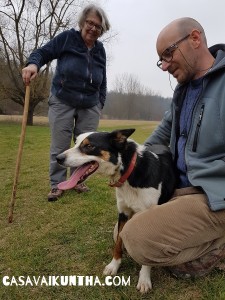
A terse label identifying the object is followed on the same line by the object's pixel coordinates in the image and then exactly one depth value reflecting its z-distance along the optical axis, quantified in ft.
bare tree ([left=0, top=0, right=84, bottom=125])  70.76
